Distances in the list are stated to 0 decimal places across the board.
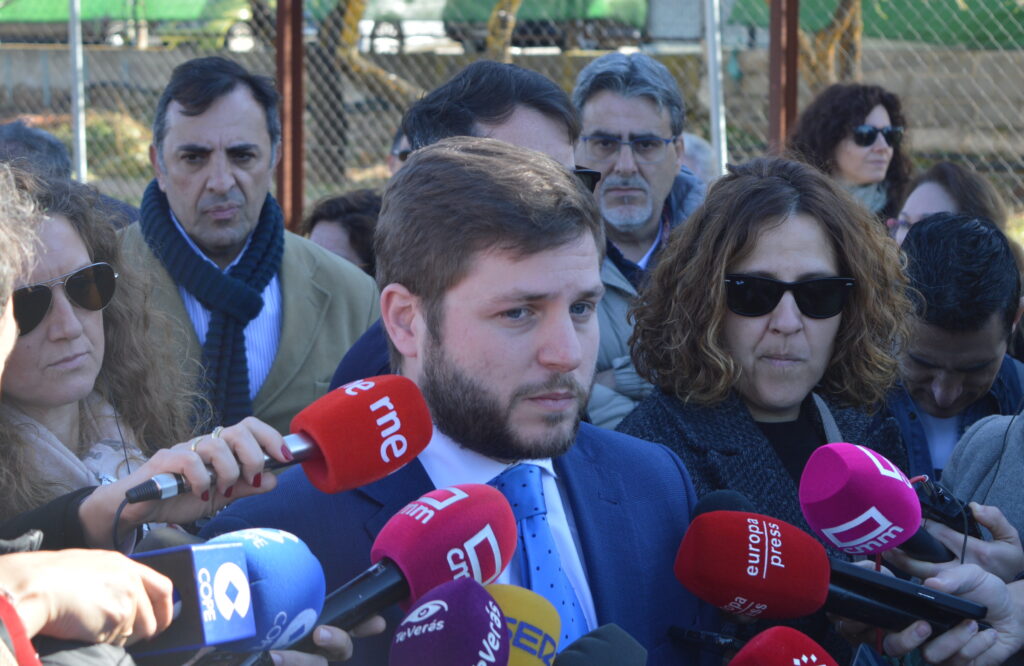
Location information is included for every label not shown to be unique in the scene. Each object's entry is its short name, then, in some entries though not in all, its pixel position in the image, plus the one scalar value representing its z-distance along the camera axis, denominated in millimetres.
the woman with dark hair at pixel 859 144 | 5645
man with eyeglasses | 4418
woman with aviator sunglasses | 2406
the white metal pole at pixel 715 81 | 6445
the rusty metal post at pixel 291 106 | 6832
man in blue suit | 2004
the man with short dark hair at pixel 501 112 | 3197
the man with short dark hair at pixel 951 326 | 3266
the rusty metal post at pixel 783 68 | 6383
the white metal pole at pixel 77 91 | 7102
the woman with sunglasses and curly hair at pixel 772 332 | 2832
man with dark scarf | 4242
